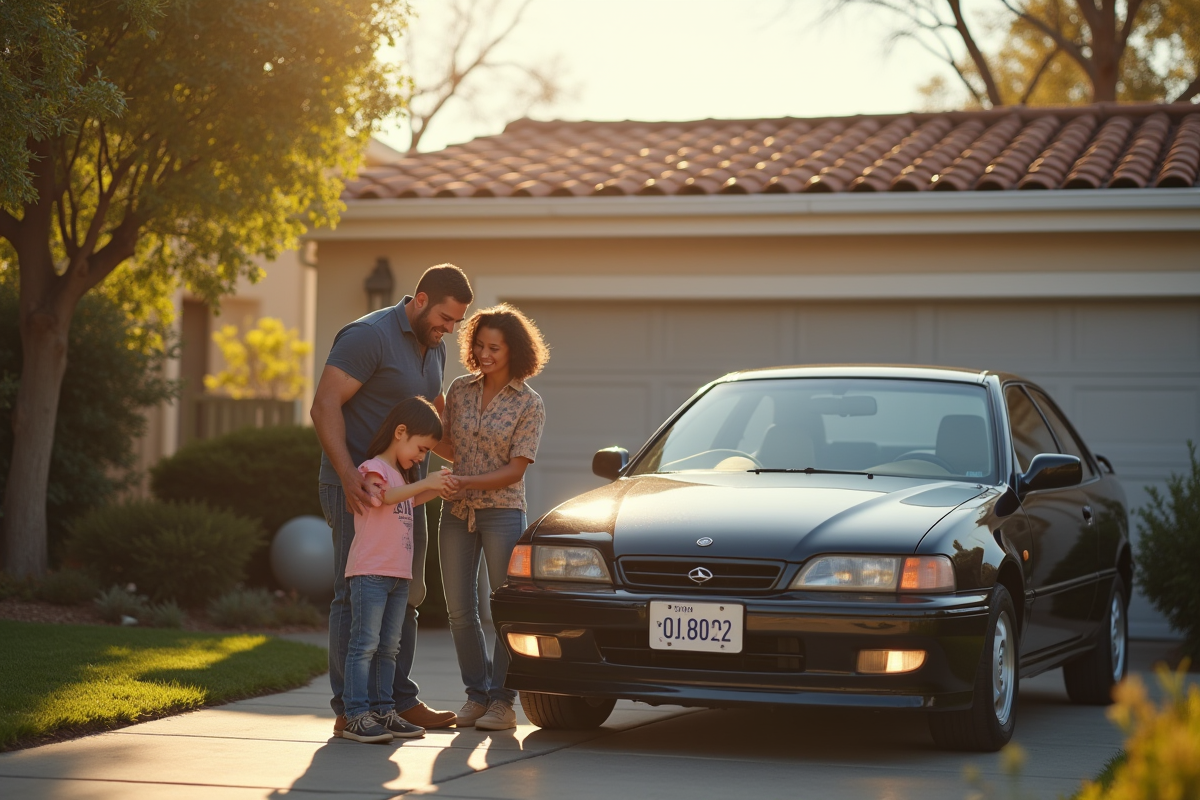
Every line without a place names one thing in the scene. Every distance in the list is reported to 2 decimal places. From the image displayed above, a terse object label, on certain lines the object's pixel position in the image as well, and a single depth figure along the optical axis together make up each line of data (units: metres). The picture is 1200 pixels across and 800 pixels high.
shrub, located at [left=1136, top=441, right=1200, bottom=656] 9.26
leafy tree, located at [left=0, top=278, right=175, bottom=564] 12.09
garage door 11.27
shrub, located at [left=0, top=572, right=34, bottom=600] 10.05
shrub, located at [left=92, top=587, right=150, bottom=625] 9.89
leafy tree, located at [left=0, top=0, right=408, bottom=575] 9.73
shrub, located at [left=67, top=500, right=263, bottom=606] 10.68
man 6.02
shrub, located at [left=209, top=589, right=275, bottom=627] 10.30
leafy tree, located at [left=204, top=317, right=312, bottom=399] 23.05
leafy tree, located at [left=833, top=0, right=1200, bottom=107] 24.11
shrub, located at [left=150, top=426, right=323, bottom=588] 12.58
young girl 5.92
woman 6.34
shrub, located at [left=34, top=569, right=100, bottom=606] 10.15
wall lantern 12.30
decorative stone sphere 11.69
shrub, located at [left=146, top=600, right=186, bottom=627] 9.86
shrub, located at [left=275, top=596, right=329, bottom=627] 10.69
